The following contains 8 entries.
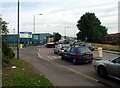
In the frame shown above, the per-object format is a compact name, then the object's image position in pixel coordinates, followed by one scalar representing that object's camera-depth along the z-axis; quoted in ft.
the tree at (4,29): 50.70
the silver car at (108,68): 18.97
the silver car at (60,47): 56.89
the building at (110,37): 237.96
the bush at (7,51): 36.08
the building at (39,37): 232.43
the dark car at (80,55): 32.68
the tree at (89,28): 184.47
